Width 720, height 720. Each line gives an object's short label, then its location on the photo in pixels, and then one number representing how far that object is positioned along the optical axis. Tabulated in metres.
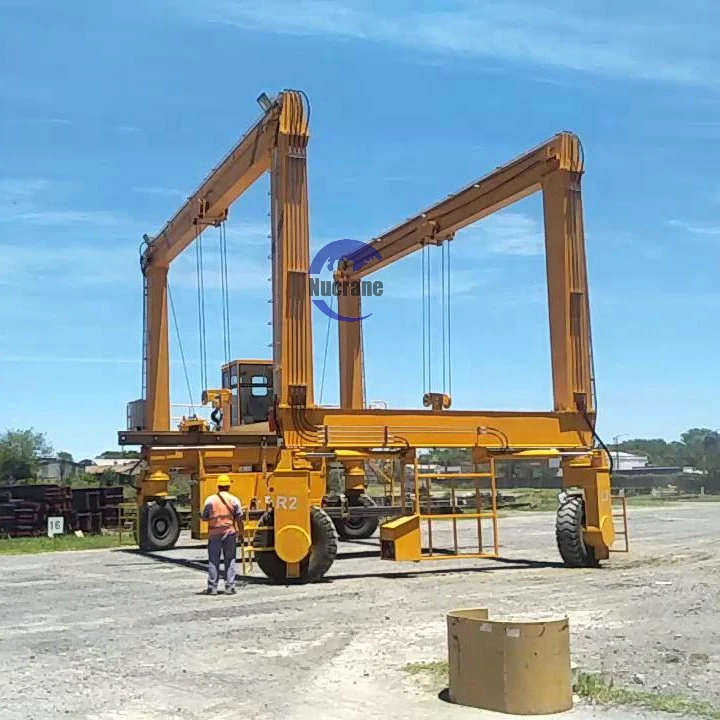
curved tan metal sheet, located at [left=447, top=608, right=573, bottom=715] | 7.09
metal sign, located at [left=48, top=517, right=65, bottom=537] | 30.22
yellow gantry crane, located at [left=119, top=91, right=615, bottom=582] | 16.55
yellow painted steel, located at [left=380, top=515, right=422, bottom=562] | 16.53
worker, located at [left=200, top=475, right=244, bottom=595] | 14.67
